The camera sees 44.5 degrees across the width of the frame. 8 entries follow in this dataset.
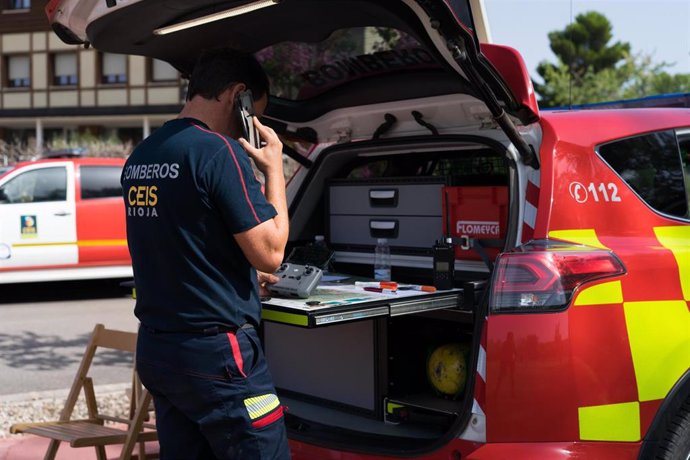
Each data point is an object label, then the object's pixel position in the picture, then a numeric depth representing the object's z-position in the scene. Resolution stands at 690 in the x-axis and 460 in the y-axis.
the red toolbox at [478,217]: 3.59
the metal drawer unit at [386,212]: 3.96
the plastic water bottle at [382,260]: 3.98
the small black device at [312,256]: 4.16
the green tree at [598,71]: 30.52
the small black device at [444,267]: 3.48
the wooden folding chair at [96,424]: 3.73
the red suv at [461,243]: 2.69
